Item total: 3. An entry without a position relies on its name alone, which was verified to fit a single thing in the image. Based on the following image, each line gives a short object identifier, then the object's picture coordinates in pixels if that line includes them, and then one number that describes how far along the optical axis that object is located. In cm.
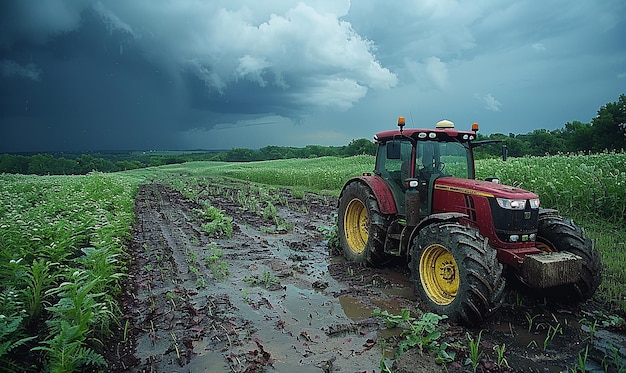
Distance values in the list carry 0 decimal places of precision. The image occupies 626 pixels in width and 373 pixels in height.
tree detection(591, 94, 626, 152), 4253
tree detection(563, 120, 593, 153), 4588
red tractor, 405
